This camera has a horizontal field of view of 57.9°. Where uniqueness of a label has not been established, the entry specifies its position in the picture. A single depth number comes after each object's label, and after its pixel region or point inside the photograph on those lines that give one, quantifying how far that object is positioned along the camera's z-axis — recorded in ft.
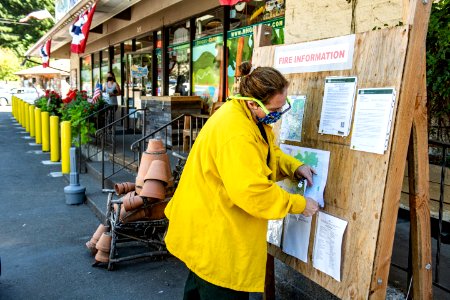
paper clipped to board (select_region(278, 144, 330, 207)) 6.89
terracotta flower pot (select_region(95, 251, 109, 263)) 13.47
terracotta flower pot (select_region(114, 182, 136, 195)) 14.63
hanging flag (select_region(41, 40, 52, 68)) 53.62
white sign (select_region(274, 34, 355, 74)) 6.58
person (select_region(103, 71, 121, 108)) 41.60
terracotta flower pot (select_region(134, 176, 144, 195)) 13.82
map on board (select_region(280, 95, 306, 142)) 7.56
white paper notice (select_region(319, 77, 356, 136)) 6.44
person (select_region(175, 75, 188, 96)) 33.80
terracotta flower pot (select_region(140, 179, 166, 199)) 13.24
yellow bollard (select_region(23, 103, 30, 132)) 50.26
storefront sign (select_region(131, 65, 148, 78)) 41.78
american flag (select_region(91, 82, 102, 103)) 31.60
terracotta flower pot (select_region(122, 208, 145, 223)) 13.45
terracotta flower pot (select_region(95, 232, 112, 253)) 13.44
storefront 26.03
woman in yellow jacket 6.15
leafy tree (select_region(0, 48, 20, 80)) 144.25
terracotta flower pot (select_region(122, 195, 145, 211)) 13.21
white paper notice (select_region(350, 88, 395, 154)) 5.75
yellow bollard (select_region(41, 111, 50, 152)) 35.27
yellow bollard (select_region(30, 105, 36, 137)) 44.91
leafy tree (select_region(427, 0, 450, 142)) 10.58
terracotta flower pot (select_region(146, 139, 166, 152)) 14.29
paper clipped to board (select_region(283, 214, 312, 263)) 7.17
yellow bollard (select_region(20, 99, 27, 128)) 54.86
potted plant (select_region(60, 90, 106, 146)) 27.71
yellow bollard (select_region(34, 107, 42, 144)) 39.65
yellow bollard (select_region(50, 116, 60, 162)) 30.19
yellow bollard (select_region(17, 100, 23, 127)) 58.52
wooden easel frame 5.63
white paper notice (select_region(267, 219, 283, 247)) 7.84
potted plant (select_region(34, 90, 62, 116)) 38.47
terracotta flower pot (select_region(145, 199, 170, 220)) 13.70
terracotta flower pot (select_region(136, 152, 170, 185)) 14.04
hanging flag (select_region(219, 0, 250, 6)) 13.47
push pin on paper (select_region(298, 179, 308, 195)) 7.27
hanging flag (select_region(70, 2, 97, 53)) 29.91
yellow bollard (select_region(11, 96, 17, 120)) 75.37
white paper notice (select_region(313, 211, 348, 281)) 6.48
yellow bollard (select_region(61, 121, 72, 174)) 24.84
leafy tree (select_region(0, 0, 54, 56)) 140.73
